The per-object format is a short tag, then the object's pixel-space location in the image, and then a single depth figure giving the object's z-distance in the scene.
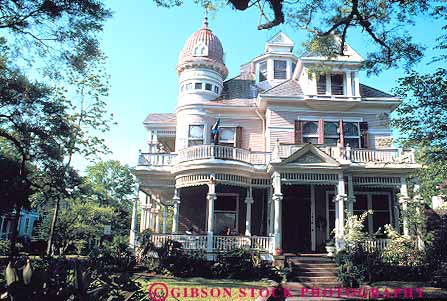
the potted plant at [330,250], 15.19
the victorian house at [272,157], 16.45
